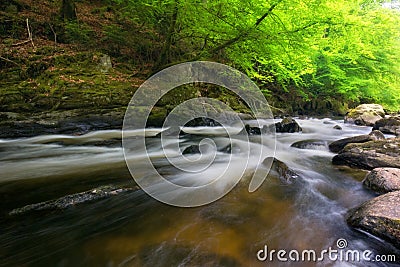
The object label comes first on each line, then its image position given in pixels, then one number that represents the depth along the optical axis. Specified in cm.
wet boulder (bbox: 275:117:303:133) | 880
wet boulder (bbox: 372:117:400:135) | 893
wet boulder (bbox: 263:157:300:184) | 392
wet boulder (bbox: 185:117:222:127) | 821
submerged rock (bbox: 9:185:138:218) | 264
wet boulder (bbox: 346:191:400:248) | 218
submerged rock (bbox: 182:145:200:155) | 554
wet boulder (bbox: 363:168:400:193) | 316
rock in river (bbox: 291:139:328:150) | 643
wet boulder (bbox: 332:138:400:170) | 413
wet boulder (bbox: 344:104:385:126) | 1202
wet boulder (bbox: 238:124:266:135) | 802
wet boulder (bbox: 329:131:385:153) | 566
